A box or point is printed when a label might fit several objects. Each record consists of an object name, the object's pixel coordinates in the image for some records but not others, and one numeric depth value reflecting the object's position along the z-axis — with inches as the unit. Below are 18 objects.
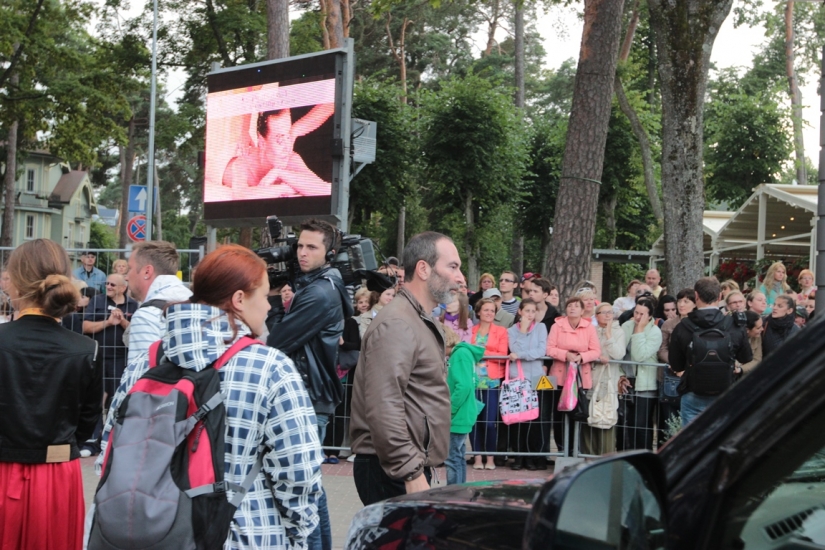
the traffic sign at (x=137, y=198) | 967.0
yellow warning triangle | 378.9
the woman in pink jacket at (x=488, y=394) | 382.6
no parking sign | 1002.7
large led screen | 459.5
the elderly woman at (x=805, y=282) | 440.5
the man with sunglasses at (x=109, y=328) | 368.8
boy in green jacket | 285.4
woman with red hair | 108.7
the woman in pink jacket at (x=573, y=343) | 376.5
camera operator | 221.1
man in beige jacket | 149.1
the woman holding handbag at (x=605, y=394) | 374.1
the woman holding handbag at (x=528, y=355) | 381.1
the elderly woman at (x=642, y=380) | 376.2
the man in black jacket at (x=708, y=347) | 319.9
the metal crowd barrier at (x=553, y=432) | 376.2
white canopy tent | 733.9
